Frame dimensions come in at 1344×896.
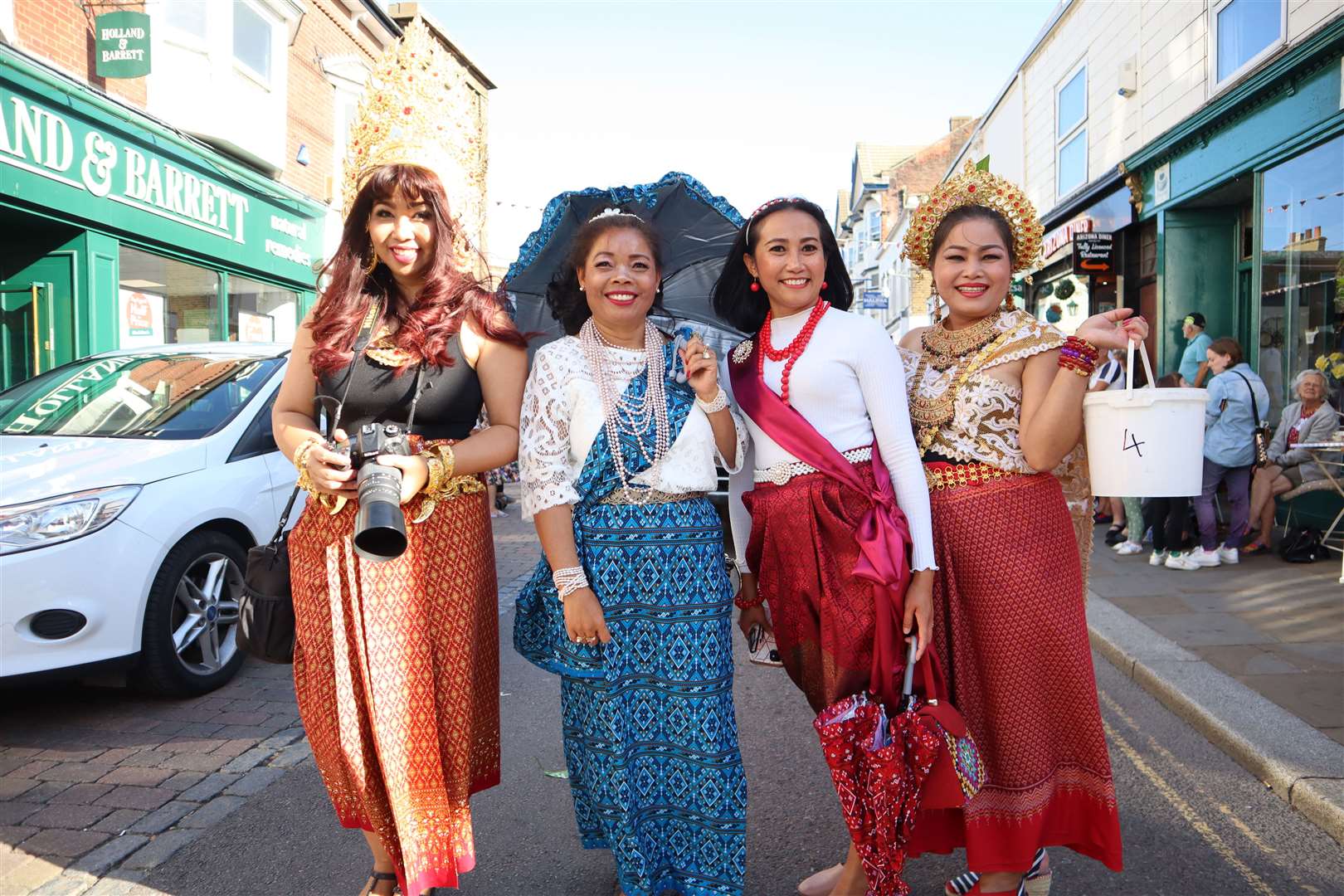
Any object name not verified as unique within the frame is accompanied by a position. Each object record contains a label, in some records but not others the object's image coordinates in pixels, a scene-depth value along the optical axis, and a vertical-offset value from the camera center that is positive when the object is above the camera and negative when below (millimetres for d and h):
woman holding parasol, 2523 -431
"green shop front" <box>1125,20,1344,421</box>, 8008 +2034
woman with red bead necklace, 2494 -131
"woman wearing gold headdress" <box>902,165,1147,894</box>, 2568 -427
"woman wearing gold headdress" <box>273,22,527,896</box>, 2494 -219
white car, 3902 -374
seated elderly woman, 7691 -286
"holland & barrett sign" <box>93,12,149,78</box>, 10008 +4052
